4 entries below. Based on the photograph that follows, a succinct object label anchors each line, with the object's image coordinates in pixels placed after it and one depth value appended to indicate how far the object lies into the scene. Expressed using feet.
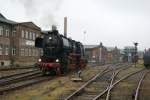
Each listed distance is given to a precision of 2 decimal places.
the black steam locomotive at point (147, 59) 136.15
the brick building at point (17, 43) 139.74
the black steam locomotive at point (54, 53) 77.36
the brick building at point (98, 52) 278.89
